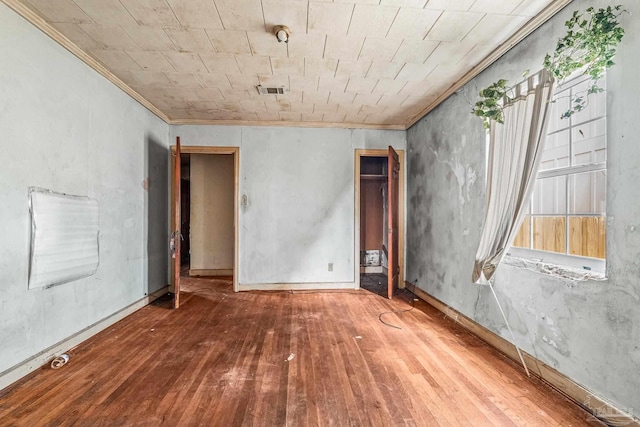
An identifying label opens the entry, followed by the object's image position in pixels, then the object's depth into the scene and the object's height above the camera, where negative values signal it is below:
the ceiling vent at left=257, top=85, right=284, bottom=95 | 3.35 +1.44
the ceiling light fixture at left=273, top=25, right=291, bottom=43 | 2.25 +1.41
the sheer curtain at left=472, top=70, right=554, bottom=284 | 2.05 +0.37
